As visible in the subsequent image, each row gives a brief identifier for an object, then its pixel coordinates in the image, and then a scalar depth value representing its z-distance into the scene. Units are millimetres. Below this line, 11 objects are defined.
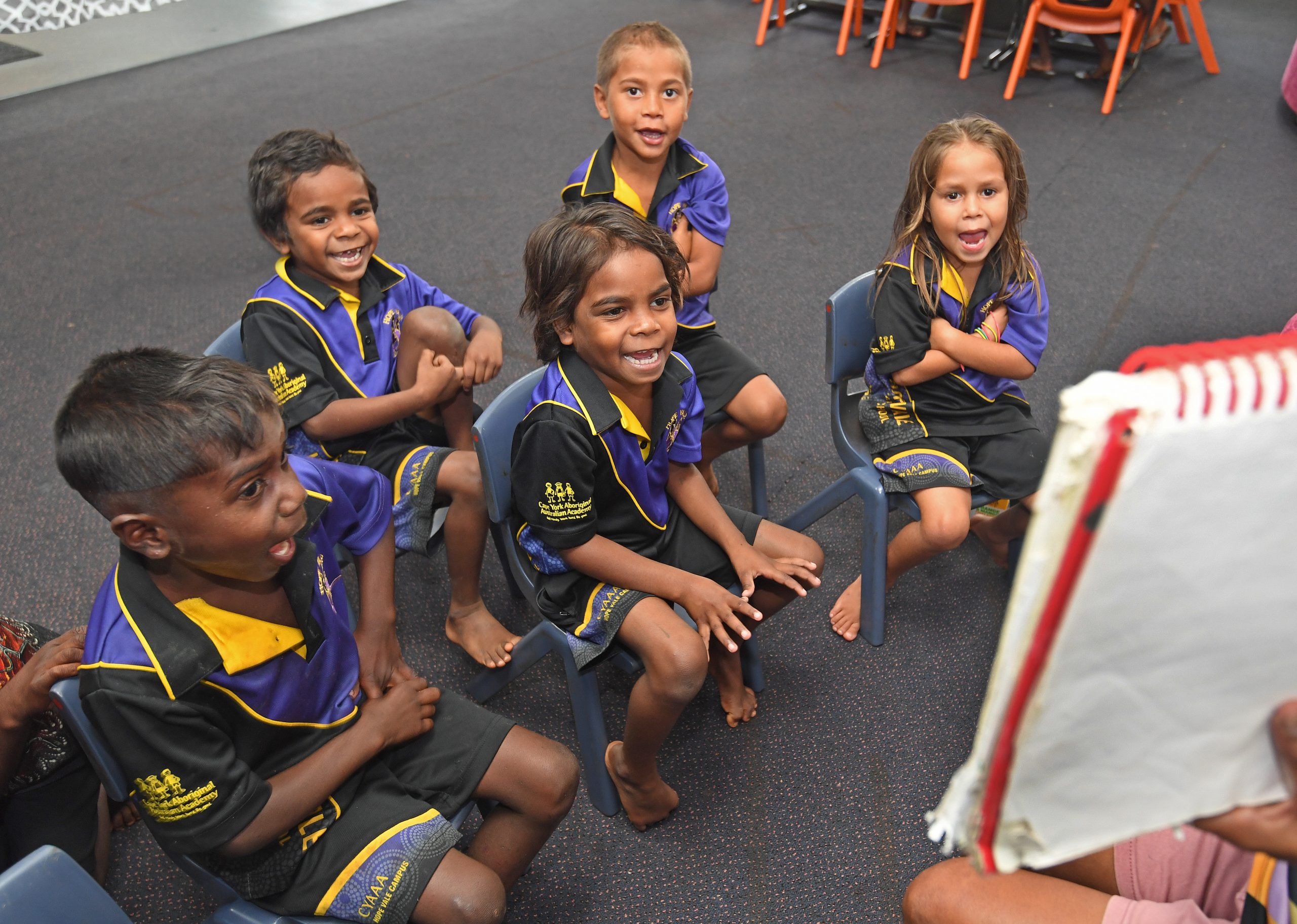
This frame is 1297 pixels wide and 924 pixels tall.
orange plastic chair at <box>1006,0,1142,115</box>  4070
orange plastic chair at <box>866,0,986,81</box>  4453
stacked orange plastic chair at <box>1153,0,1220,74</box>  4504
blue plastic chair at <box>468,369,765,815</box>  1411
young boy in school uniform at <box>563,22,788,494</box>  1887
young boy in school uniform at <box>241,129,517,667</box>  1581
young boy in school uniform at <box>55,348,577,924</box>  983
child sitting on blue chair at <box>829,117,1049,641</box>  1660
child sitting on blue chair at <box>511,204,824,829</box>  1347
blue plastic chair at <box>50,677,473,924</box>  965
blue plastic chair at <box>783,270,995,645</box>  1719
